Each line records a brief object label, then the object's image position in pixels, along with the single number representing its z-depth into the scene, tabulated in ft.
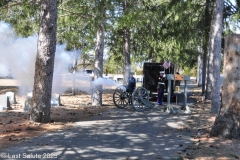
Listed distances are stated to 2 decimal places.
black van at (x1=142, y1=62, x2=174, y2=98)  65.05
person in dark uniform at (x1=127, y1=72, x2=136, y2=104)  48.55
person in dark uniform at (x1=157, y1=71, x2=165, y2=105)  54.75
